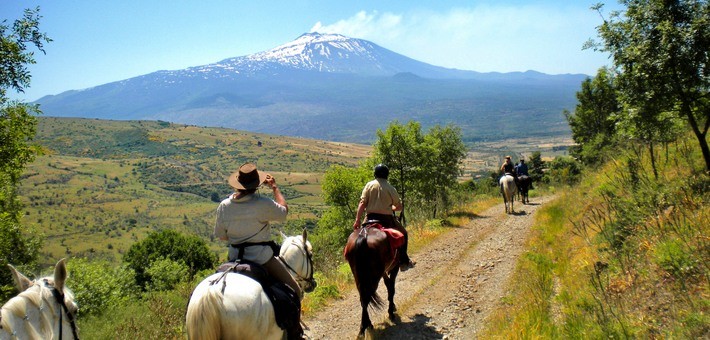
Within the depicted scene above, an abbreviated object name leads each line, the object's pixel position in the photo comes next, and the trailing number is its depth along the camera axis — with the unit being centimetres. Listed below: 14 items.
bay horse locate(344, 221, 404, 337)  749
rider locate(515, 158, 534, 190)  2523
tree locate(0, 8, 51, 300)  1202
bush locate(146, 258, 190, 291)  3131
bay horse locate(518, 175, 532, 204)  2469
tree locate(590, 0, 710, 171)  895
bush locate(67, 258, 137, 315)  2219
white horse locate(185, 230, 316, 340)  445
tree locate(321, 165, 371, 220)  3959
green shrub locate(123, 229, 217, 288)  4016
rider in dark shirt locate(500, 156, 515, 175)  2334
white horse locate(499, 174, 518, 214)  2184
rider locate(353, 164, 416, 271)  859
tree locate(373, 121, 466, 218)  3023
